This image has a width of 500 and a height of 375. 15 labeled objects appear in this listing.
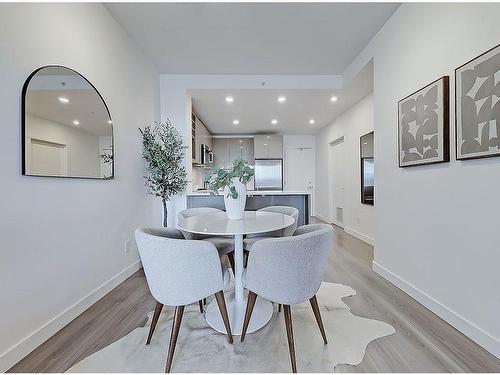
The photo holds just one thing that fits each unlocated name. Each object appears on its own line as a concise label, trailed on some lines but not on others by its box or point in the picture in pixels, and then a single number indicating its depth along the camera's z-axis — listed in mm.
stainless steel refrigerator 6914
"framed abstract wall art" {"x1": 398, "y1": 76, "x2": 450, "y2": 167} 1839
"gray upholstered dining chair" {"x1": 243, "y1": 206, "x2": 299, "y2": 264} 2119
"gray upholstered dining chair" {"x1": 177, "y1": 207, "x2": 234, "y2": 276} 2011
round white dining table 1562
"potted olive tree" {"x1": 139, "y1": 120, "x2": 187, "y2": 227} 2951
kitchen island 3732
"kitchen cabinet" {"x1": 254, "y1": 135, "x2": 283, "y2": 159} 6879
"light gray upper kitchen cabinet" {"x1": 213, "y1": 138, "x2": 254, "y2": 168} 7004
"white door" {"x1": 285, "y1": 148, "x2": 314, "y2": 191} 7266
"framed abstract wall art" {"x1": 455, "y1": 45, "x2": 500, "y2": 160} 1445
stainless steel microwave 5199
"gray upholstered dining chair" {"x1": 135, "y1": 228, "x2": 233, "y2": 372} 1308
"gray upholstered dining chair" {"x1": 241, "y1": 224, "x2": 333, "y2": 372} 1288
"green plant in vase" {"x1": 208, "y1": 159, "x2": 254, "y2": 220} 1936
